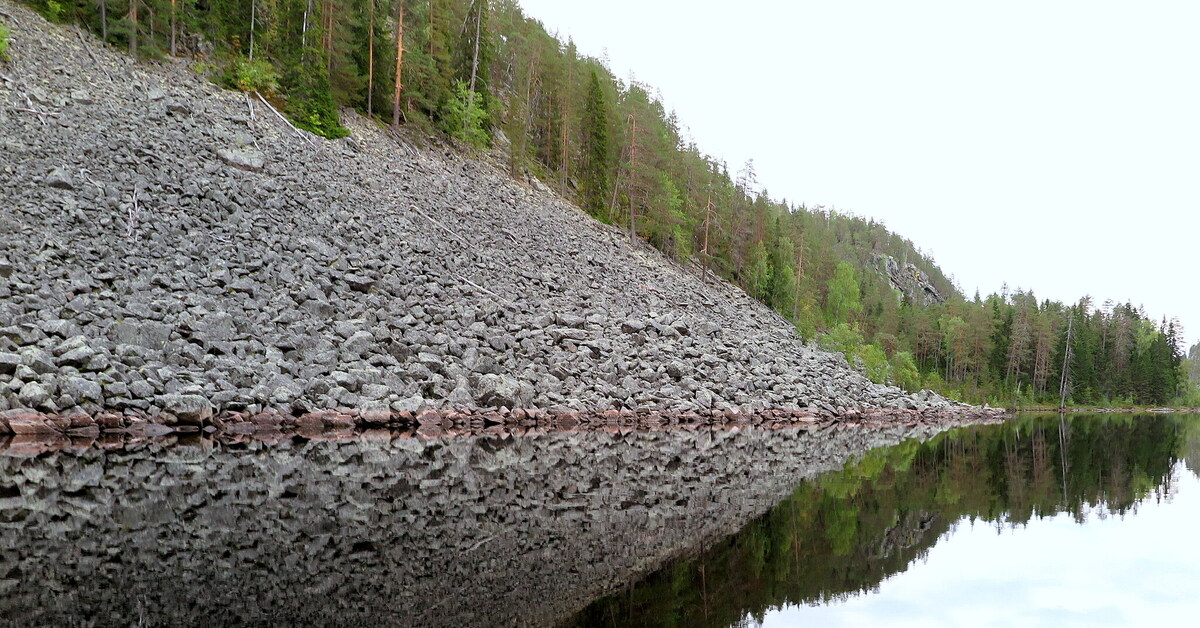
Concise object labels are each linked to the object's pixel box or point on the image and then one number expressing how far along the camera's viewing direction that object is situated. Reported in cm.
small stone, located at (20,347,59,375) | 1587
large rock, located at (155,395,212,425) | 1700
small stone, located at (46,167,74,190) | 2223
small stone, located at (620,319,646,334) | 3147
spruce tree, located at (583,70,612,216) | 5253
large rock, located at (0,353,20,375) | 1560
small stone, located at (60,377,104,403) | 1594
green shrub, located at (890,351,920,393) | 5421
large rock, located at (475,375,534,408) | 2289
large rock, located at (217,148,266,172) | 2862
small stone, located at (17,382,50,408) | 1534
